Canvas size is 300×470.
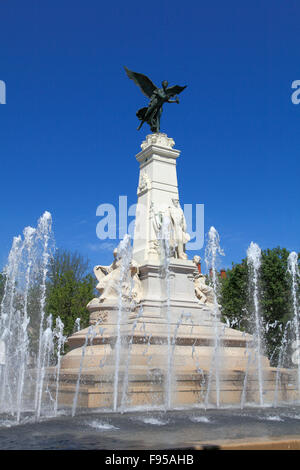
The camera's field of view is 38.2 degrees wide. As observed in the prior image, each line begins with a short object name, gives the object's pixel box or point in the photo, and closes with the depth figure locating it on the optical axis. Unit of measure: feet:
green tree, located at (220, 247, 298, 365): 80.23
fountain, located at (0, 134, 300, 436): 32.91
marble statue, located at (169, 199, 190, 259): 50.39
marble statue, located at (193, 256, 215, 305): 51.31
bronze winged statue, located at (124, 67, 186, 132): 57.62
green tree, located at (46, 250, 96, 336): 81.35
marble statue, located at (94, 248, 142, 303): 45.88
